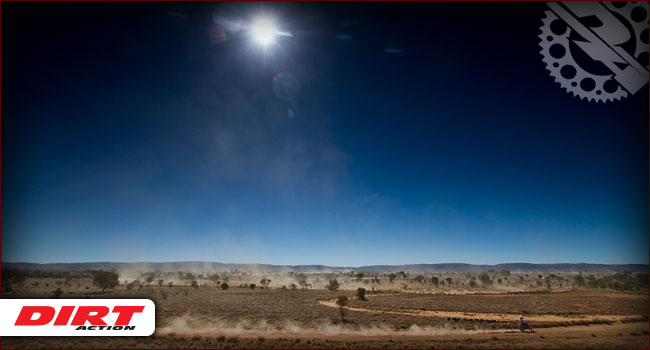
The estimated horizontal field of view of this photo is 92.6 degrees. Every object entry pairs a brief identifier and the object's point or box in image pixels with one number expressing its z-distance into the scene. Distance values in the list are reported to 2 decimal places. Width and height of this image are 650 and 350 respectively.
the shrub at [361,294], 52.24
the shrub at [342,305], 33.42
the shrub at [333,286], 71.97
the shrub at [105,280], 55.97
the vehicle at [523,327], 27.12
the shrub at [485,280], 88.16
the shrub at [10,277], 49.71
